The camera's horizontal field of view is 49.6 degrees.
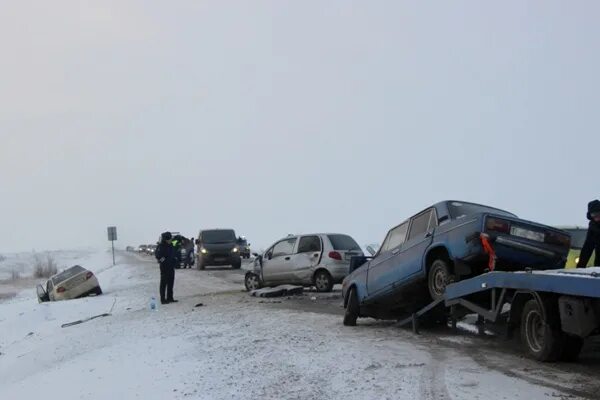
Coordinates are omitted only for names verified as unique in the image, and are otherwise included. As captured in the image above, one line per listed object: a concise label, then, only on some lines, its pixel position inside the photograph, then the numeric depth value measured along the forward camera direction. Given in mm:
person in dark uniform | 16672
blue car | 8930
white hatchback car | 18125
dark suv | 31562
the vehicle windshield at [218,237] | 31844
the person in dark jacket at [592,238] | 9023
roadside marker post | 39406
